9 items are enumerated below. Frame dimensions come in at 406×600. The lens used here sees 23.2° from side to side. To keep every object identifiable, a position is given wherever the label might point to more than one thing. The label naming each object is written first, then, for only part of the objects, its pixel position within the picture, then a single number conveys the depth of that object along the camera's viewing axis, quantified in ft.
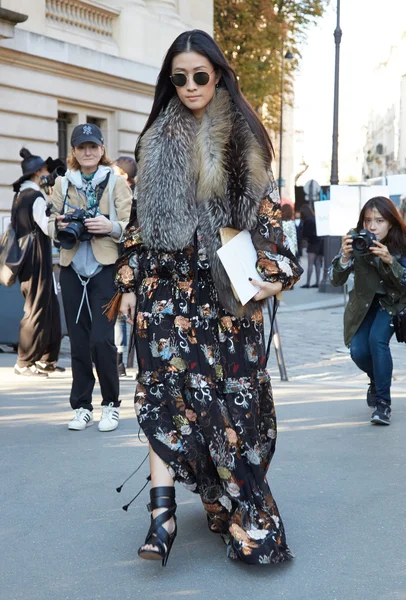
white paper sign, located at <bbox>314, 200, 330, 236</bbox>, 43.37
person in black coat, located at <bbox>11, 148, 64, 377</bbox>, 29.14
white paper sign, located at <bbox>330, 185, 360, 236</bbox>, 34.12
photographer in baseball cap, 20.86
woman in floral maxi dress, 12.64
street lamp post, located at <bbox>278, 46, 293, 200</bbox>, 100.12
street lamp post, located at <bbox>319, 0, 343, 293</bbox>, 68.40
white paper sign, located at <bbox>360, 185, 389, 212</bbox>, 33.53
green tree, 92.94
